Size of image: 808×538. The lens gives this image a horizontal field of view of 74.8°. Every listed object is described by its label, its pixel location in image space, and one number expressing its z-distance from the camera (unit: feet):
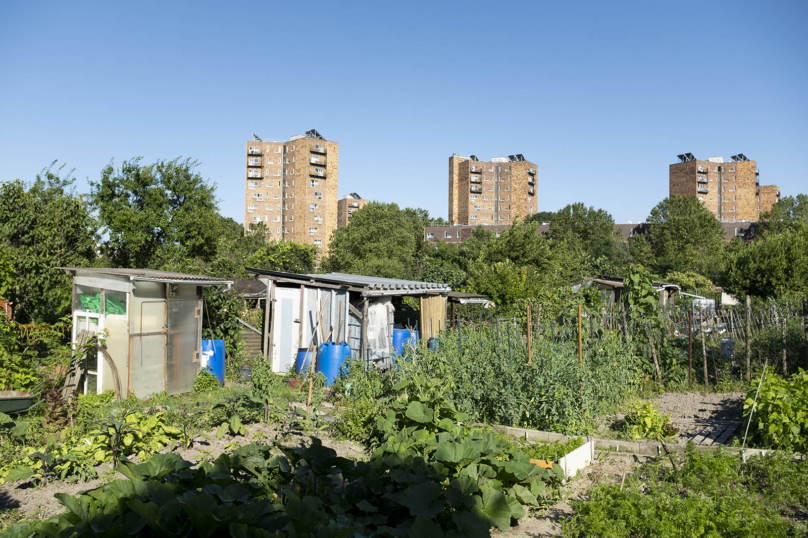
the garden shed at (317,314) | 39.50
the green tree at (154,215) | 67.62
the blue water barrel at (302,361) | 37.73
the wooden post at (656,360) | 33.12
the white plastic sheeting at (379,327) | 40.50
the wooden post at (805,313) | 31.94
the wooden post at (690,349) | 32.50
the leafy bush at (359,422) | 21.64
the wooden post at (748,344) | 31.35
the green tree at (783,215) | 198.29
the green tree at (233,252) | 53.83
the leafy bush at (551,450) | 18.65
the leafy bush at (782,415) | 18.04
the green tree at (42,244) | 36.60
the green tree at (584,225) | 189.88
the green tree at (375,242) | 131.03
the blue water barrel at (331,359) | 35.40
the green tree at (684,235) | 154.39
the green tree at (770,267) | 81.92
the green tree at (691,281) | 111.55
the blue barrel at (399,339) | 43.44
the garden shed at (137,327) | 29.89
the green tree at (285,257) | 115.03
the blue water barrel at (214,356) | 35.17
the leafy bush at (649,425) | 21.49
